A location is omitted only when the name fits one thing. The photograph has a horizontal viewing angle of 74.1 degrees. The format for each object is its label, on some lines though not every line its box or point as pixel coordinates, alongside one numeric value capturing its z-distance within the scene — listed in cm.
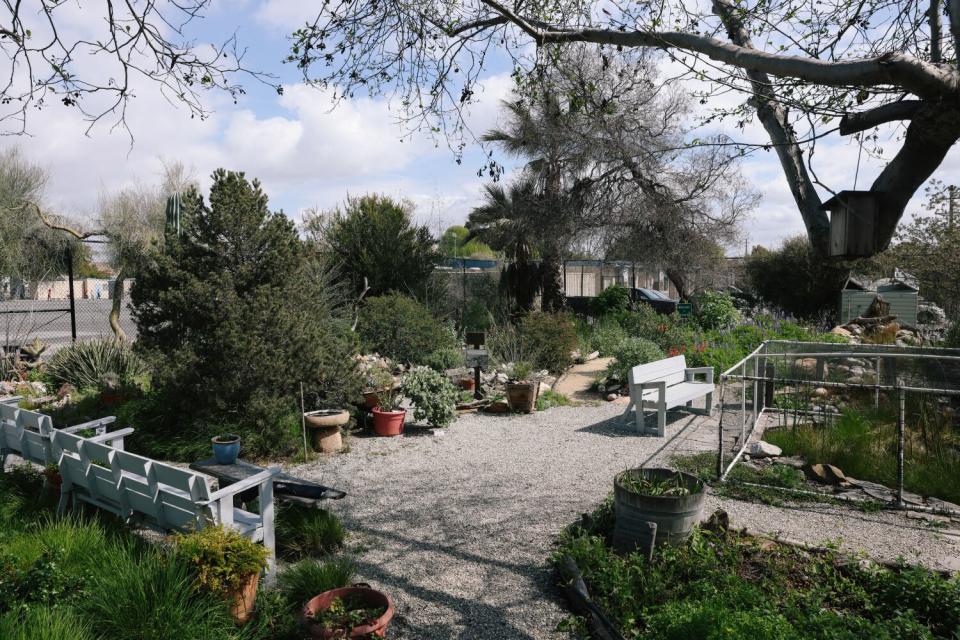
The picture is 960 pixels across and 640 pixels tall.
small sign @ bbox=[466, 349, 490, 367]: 1207
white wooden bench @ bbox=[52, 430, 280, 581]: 379
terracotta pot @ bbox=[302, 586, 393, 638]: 320
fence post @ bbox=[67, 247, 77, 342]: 1165
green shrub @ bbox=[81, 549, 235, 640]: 301
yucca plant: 978
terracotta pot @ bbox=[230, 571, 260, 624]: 340
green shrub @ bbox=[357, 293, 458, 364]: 1177
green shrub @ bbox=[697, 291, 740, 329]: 1468
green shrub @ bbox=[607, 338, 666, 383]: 1087
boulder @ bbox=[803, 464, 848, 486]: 593
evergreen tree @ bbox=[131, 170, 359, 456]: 689
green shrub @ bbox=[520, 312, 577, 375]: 1218
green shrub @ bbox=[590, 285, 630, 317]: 1769
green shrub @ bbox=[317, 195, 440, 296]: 1645
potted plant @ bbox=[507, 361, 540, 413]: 970
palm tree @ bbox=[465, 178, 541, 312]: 1789
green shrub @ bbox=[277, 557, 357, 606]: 366
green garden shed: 1654
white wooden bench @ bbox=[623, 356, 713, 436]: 823
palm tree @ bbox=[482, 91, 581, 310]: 1709
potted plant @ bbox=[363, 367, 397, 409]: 866
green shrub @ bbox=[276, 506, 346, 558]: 451
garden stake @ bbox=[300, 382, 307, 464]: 720
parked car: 1995
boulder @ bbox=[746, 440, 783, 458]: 675
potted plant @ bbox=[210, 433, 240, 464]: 541
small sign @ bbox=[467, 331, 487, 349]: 1301
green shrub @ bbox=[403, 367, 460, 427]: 862
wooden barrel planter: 423
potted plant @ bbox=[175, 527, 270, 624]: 330
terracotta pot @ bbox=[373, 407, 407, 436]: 832
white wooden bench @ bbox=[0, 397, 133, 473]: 531
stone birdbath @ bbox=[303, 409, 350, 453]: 731
